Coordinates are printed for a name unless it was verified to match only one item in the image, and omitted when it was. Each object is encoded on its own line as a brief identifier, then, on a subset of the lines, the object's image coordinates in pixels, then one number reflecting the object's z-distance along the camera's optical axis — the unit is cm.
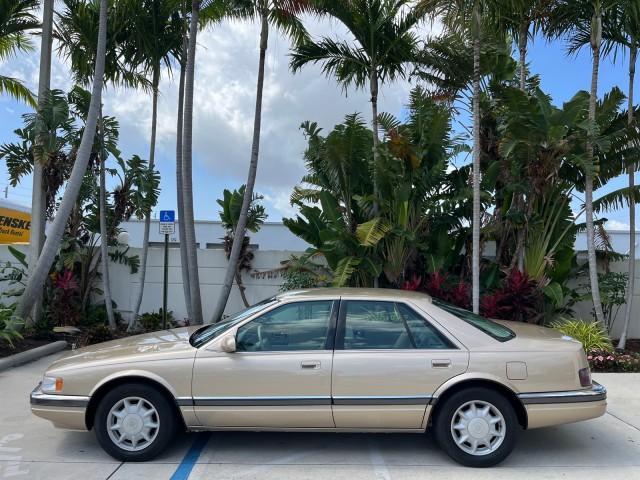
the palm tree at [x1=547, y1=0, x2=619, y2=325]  936
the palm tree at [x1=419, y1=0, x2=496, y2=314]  888
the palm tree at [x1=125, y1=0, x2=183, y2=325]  1056
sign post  955
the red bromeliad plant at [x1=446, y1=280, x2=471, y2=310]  999
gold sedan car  466
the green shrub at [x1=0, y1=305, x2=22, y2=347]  845
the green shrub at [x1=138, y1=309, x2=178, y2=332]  1131
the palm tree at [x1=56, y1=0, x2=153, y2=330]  1079
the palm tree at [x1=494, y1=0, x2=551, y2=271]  986
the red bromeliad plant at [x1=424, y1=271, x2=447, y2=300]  1005
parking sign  955
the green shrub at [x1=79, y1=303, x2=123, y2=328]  1138
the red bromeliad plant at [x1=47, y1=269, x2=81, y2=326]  1112
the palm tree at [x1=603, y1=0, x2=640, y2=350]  976
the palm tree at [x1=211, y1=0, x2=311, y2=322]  1043
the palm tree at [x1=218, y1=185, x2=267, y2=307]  1187
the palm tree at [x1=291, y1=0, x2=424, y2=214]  1045
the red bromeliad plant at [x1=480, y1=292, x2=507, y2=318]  973
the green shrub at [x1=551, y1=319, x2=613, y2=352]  896
